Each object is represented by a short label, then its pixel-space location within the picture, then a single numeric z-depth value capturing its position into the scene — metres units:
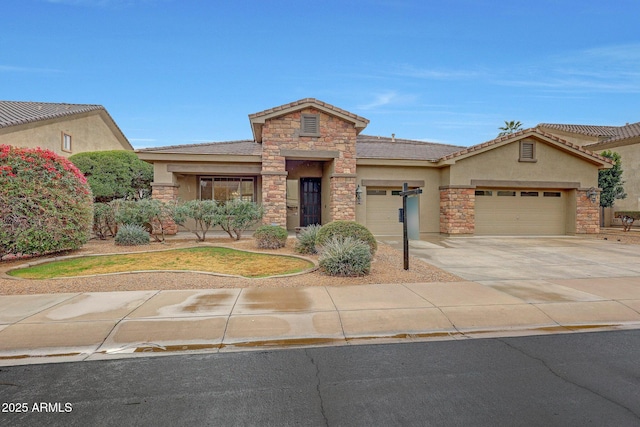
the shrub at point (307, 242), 10.59
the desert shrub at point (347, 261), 7.61
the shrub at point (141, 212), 12.84
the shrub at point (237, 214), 13.02
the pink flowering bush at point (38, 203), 8.85
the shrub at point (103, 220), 13.48
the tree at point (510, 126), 40.69
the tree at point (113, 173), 18.61
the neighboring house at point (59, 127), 20.48
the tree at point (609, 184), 20.92
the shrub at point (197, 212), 12.65
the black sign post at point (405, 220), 8.28
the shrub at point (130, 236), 12.01
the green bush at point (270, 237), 11.56
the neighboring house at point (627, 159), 24.30
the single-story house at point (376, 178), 15.20
